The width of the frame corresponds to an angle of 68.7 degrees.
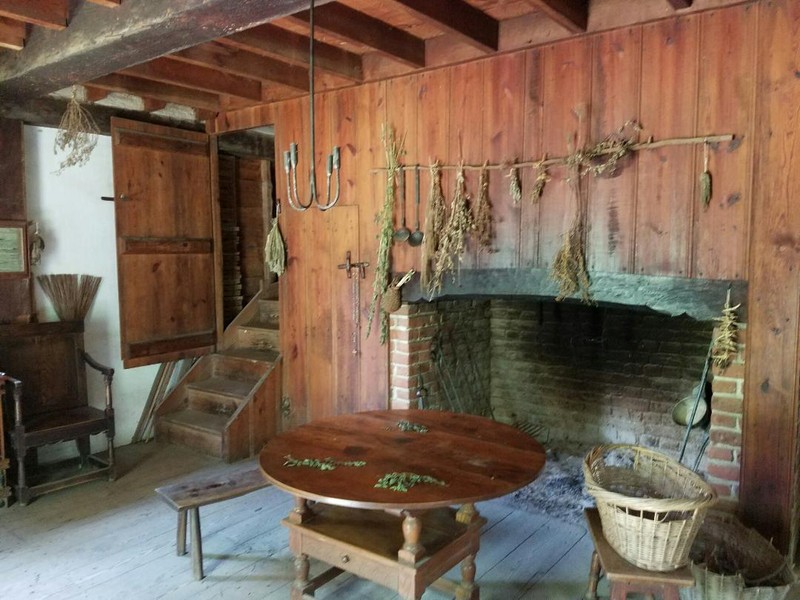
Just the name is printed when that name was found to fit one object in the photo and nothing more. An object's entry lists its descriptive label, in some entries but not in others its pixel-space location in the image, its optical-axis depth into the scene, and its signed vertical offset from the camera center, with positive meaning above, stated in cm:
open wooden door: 381 +11
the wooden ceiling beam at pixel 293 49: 273 +104
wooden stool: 179 -98
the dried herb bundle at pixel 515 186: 277 +34
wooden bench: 245 -102
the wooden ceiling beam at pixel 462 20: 238 +102
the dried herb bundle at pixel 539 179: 269 +36
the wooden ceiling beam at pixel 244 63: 294 +104
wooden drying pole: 227 +46
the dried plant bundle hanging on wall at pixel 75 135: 352 +77
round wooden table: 179 -70
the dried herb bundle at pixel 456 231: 293 +13
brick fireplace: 342 -69
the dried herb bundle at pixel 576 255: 260 +1
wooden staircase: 383 -95
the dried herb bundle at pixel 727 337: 228 -31
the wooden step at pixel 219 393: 404 -95
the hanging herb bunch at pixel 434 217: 304 +21
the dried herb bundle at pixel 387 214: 320 +24
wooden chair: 318 -88
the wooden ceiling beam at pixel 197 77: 314 +104
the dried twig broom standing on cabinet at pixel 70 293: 367 -22
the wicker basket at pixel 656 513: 175 -82
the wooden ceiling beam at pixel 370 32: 256 +105
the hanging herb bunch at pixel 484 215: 288 +21
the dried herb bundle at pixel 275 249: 383 +6
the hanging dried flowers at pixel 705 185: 229 +28
